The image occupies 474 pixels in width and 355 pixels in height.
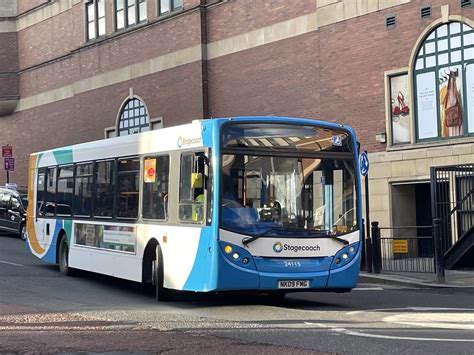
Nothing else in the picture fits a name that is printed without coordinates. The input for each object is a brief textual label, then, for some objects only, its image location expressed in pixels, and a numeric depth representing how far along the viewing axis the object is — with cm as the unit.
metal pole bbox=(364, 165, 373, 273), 1834
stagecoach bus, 1151
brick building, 2169
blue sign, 1858
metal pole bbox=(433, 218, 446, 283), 1634
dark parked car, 2797
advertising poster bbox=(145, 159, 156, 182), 1323
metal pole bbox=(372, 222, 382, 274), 1812
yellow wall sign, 1809
